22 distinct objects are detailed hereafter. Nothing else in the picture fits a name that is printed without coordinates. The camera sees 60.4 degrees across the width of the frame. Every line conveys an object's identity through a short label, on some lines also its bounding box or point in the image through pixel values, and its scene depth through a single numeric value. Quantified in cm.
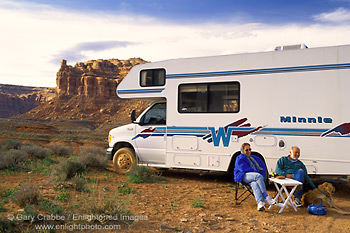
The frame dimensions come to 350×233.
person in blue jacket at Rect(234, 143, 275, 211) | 590
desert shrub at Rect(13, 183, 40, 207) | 530
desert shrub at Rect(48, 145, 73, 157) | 1543
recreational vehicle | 692
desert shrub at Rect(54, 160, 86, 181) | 815
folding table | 572
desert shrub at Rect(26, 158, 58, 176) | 935
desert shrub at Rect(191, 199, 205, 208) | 609
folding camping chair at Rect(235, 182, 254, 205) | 632
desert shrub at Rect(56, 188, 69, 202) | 604
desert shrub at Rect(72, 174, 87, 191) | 696
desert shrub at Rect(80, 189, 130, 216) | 465
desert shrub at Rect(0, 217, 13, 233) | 394
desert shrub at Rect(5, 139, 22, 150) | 1436
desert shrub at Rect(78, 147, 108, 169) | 1036
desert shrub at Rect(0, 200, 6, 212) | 511
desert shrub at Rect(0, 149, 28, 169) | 988
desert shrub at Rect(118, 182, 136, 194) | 716
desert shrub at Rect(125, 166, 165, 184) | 848
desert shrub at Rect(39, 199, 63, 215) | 478
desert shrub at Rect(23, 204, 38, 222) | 432
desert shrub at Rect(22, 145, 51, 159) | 1306
